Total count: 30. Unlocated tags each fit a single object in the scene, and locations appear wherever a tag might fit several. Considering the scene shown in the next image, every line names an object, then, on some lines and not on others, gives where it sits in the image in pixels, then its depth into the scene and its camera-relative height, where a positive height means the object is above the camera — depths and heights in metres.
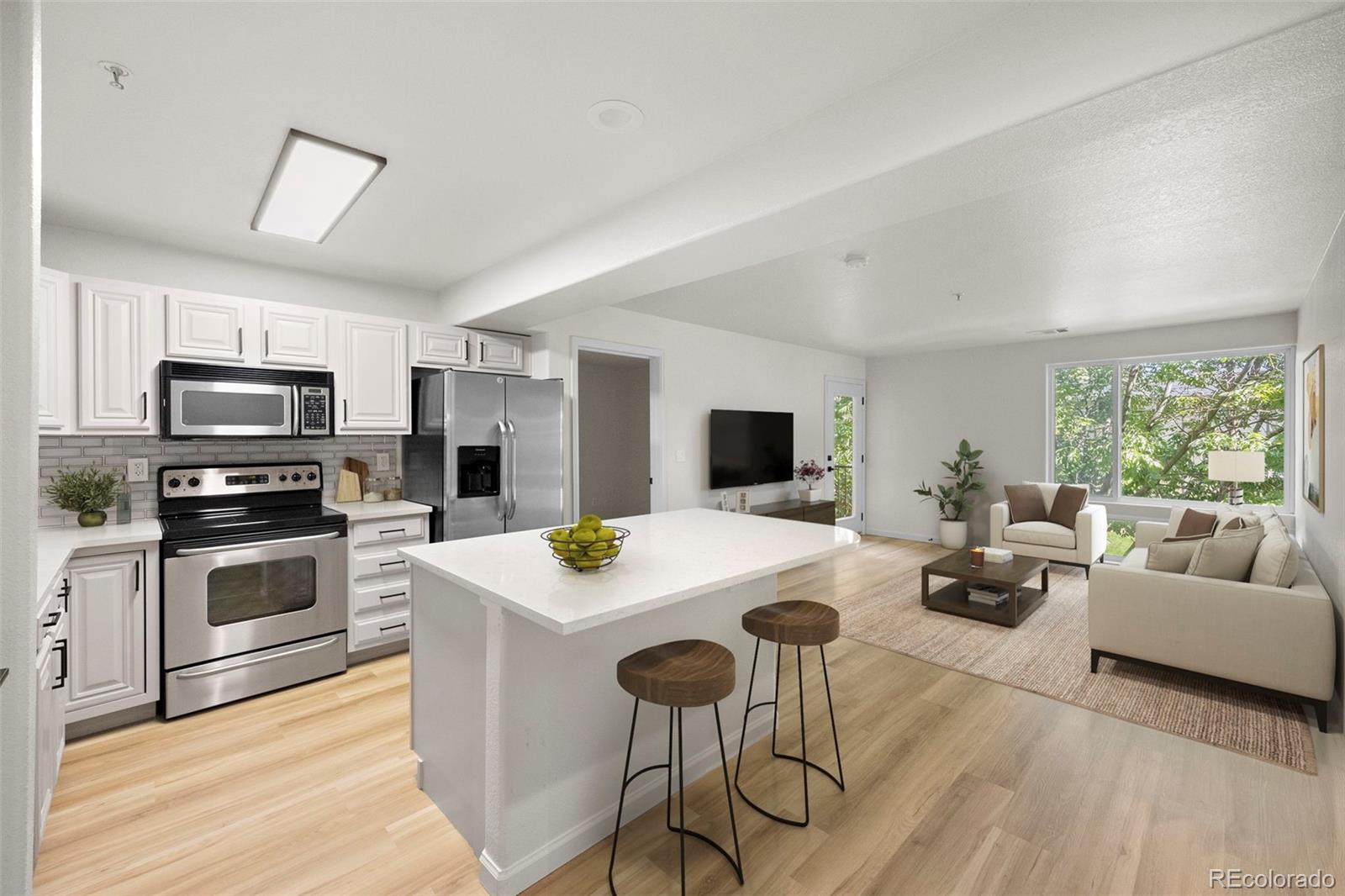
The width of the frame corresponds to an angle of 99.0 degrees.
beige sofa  2.67 -0.91
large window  5.18 +0.26
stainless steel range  2.80 -0.77
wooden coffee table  4.08 -1.07
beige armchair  5.27 -0.86
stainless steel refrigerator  3.56 -0.07
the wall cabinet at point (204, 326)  2.95 +0.60
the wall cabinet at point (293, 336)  3.24 +0.60
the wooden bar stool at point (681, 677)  1.59 -0.66
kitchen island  1.68 -0.76
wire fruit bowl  1.82 -0.35
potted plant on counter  2.85 -0.27
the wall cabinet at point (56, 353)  2.58 +0.40
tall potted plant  6.67 -0.56
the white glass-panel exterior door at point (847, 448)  7.41 -0.03
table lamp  4.47 -0.14
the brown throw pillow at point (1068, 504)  5.52 -0.56
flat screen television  5.60 -0.03
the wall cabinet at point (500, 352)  3.98 +0.64
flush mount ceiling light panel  2.09 +1.04
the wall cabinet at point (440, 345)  3.73 +0.64
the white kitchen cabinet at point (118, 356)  2.72 +0.41
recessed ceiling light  1.80 +1.06
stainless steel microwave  2.95 +0.21
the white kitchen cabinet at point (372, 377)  3.49 +0.40
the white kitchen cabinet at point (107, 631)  2.54 -0.88
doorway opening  6.63 +0.09
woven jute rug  2.63 -1.29
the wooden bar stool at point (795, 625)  2.03 -0.65
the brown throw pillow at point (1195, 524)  4.02 -0.54
